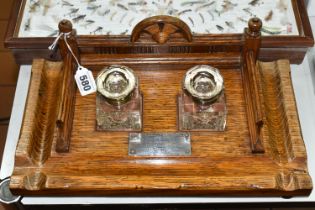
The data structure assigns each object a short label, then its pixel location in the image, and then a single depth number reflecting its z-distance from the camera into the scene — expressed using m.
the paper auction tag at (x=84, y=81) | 0.94
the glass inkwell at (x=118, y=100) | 0.87
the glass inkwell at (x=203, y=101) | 0.86
